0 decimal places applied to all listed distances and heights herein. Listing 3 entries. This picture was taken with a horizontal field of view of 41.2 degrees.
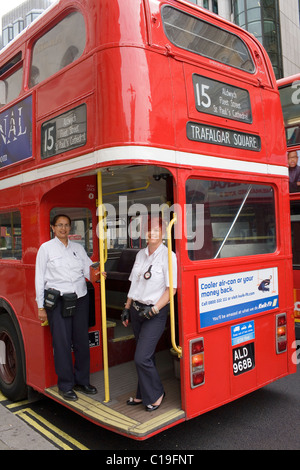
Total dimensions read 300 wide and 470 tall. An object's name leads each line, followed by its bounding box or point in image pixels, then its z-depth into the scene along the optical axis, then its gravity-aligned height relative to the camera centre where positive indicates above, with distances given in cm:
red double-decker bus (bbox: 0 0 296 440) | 310 +61
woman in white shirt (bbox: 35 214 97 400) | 374 -60
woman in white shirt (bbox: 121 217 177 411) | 336 -57
